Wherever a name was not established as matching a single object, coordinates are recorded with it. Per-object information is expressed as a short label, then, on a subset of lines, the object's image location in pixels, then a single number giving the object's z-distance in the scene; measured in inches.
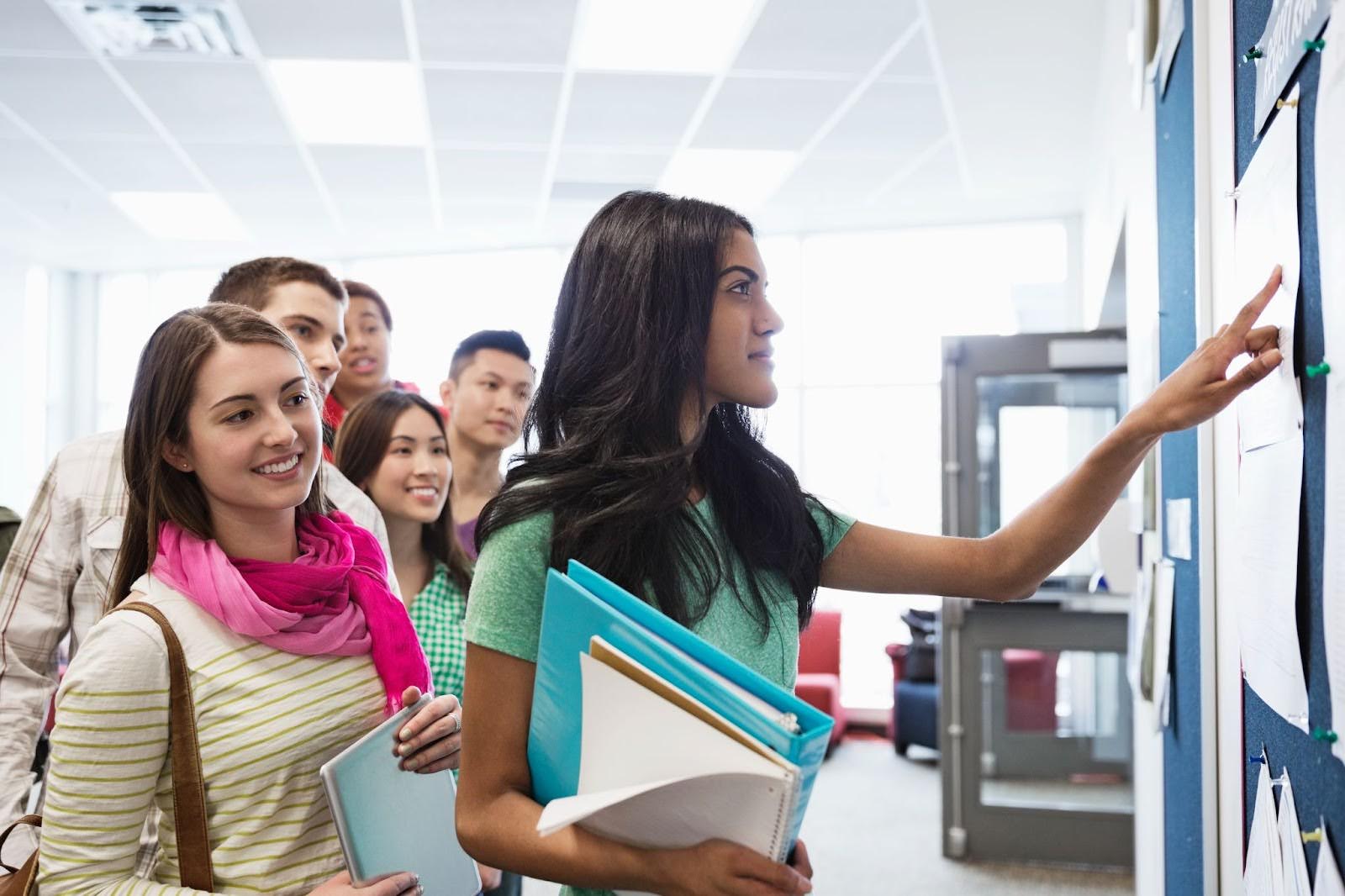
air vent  158.2
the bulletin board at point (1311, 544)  31.2
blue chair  232.4
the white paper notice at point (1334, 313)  28.6
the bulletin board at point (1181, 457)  58.6
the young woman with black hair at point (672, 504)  41.3
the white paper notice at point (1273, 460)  34.3
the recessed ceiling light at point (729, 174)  226.4
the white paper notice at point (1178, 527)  61.3
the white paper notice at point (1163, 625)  69.4
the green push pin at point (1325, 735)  30.3
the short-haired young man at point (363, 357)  114.5
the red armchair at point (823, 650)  261.5
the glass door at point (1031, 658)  157.6
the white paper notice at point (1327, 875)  30.1
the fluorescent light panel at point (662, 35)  159.9
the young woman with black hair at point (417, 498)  86.2
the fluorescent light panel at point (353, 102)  182.7
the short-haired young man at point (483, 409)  108.3
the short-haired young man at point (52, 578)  62.1
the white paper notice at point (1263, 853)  38.3
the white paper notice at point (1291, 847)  34.4
